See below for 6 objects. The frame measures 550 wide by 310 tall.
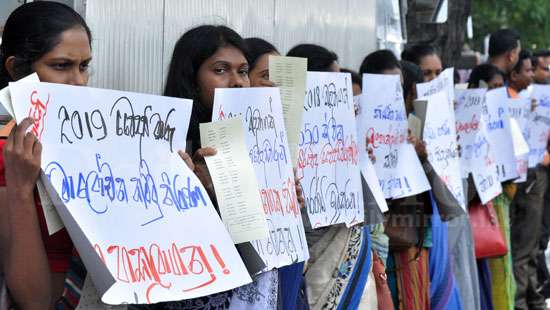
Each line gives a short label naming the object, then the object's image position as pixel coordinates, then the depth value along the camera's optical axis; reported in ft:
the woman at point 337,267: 13.96
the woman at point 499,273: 22.86
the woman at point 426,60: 22.25
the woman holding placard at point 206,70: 11.51
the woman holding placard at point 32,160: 8.54
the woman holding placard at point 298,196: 12.41
